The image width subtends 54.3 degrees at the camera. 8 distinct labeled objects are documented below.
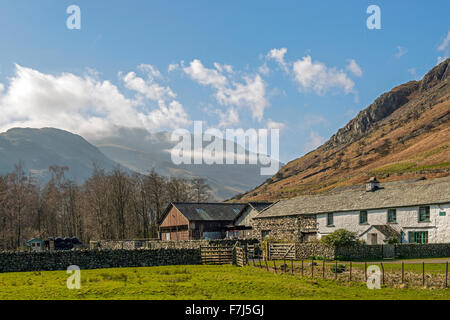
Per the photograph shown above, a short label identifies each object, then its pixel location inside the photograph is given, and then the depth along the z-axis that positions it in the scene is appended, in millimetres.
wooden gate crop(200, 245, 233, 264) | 39688
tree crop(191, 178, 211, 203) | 104938
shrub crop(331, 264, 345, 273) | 27469
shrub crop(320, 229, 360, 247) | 39500
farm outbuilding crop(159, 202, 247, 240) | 69812
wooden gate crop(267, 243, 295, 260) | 42312
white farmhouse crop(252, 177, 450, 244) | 43781
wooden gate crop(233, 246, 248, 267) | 36594
